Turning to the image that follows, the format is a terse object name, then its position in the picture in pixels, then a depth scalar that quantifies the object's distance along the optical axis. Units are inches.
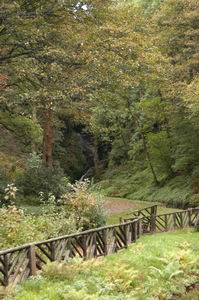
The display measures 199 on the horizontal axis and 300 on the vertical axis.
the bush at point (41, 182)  1075.8
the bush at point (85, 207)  794.8
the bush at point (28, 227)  557.6
